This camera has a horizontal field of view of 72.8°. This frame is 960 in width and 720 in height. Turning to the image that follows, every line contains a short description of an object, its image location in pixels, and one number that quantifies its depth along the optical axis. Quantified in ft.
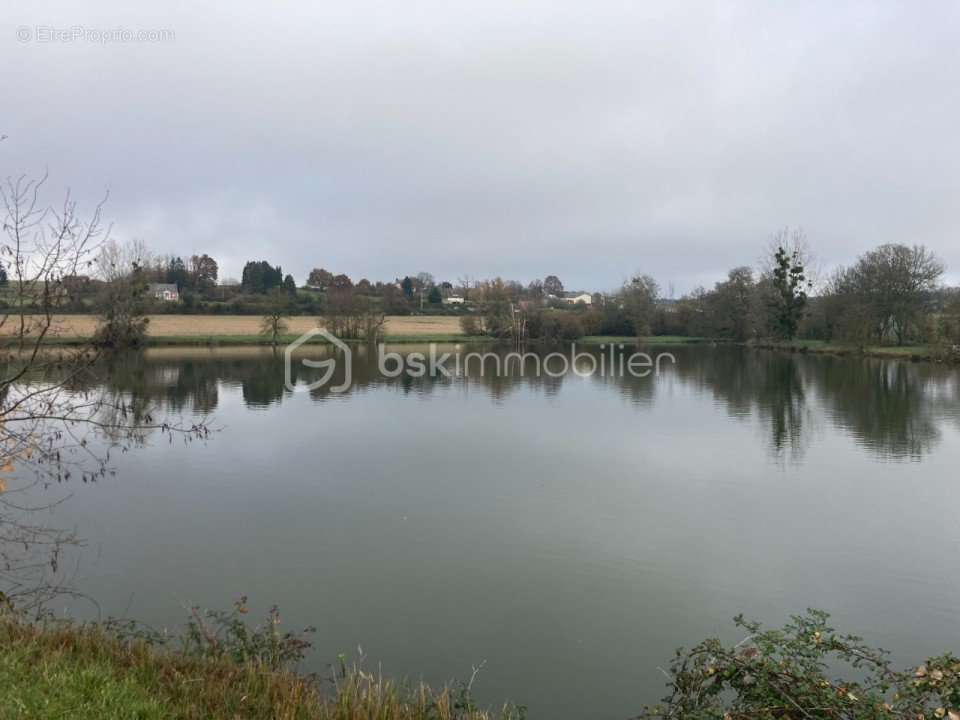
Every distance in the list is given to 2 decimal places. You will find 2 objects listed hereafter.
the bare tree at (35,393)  16.52
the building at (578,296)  357.86
